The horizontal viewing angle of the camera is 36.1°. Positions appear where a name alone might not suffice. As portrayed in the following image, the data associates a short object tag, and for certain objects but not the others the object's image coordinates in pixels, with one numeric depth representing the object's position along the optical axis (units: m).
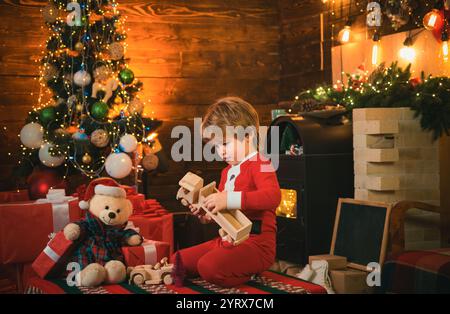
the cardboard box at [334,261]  3.77
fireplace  4.20
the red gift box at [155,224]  4.21
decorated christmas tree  4.69
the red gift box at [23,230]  3.81
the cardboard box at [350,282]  3.65
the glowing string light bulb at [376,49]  4.82
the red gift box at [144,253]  3.26
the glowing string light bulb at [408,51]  4.53
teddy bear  3.12
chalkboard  3.67
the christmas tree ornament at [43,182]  4.62
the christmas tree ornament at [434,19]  4.22
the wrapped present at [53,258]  2.99
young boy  2.69
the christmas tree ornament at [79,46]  4.79
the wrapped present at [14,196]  4.41
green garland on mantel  3.85
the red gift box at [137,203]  4.34
